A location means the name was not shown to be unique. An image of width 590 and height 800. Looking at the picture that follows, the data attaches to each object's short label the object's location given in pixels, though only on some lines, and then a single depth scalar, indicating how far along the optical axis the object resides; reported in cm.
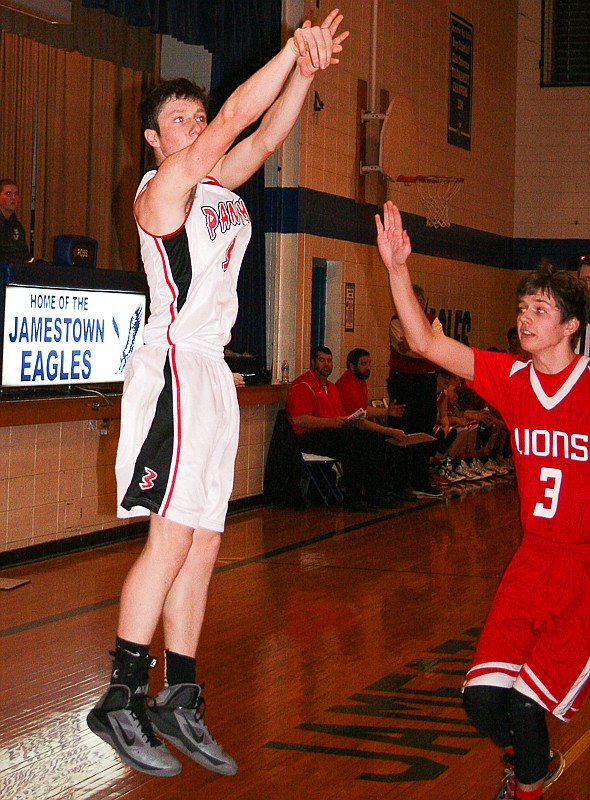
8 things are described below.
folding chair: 925
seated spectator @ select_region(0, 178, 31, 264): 898
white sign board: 666
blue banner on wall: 1323
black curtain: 816
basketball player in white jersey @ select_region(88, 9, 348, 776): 324
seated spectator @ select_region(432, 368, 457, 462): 1077
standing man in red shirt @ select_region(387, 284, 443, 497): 982
